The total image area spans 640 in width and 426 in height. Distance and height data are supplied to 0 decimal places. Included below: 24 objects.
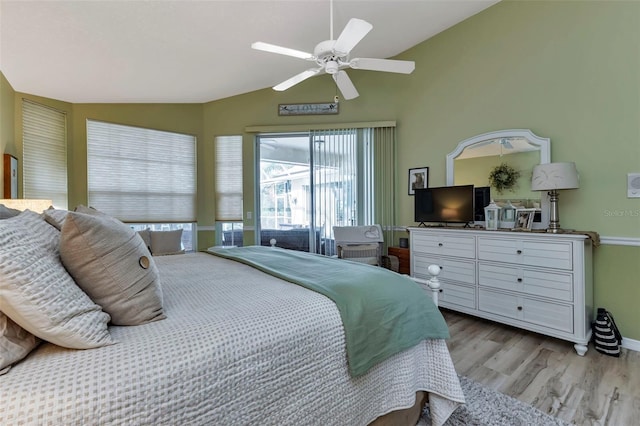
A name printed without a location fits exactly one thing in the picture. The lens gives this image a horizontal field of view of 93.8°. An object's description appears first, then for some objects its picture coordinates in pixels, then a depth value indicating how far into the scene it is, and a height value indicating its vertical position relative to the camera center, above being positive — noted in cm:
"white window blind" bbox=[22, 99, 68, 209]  349 +75
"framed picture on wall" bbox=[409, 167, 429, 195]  387 +42
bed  69 -43
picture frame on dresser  283 -9
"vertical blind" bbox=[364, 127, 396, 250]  420 +51
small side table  369 -61
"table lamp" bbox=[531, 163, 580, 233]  245 +24
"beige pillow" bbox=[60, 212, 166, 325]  94 -18
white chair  376 -34
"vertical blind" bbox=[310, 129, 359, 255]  432 +47
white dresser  231 -60
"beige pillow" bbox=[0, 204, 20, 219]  105 +1
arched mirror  284 +51
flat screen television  318 +7
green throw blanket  119 -43
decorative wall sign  434 +151
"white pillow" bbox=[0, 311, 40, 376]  70 -32
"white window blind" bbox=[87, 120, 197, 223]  405 +58
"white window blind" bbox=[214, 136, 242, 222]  461 +53
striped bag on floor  227 -98
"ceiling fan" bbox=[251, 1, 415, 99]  190 +110
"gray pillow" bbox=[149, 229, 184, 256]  377 -38
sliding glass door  434 +37
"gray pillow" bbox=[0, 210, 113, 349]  73 -21
